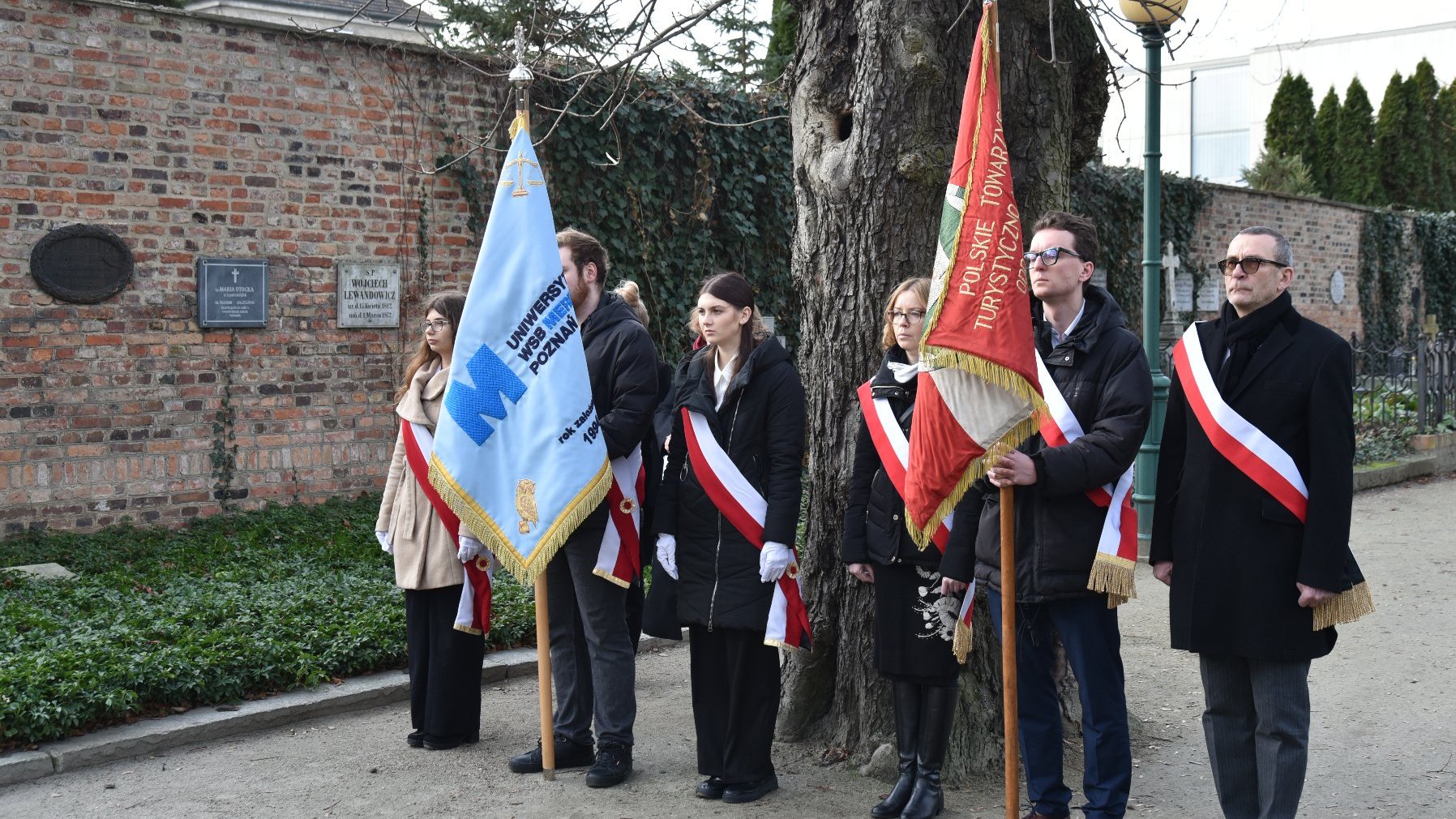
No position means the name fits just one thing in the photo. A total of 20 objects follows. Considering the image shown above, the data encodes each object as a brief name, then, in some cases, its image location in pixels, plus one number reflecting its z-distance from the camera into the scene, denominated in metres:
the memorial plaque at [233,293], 8.80
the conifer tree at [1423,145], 32.25
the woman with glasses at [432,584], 5.22
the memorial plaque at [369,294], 9.49
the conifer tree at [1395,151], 32.31
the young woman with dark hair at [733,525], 4.57
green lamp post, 8.82
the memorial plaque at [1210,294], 19.06
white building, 44.56
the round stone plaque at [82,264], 8.18
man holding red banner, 3.93
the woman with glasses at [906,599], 4.37
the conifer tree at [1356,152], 32.53
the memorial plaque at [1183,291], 18.53
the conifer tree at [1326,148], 33.09
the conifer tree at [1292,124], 33.28
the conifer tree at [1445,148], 32.56
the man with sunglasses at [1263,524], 3.69
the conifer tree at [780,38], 15.26
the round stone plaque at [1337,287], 21.81
